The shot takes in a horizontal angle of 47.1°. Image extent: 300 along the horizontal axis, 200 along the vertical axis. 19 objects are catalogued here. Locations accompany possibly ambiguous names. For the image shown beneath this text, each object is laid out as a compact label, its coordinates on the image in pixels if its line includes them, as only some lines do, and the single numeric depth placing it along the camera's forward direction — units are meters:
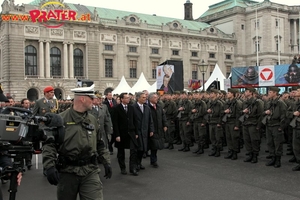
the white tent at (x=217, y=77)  28.53
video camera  3.54
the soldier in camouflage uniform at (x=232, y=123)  11.52
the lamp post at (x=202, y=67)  24.08
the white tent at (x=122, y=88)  32.88
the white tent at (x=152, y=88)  31.33
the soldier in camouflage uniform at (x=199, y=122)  12.87
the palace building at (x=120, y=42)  48.56
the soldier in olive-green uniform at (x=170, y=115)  14.74
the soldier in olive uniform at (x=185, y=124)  13.60
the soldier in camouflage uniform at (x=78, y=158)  4.34
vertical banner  25.55
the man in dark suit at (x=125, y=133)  9.48
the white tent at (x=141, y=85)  31.32
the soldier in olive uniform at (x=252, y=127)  10.82
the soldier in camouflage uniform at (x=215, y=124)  12.06
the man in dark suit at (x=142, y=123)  9.90
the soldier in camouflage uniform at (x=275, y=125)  10.09
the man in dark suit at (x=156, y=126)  10.27
